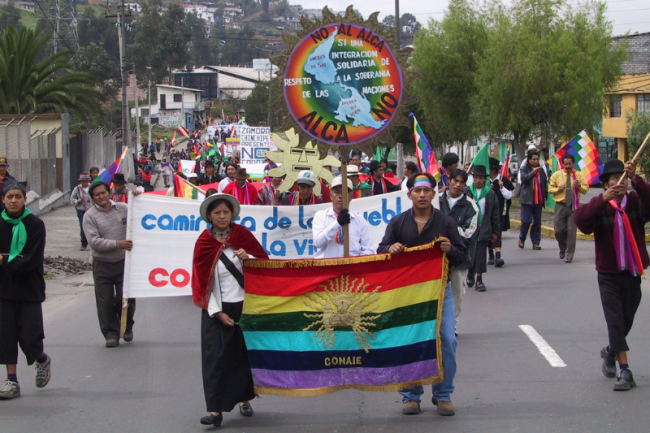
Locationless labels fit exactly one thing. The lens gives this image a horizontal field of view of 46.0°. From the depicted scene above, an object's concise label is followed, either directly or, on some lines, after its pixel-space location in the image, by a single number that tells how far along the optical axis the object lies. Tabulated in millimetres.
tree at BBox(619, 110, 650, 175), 30766
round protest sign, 6227
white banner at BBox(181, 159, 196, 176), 25281
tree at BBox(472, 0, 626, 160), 28469
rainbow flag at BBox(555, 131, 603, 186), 15234
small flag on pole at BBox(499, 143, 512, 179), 15960
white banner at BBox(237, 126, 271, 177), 27562
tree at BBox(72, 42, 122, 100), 80062
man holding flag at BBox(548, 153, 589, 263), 13258
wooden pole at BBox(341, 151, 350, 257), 6160
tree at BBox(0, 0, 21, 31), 136475
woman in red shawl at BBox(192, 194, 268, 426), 5438
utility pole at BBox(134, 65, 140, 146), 53450
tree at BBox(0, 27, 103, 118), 30719
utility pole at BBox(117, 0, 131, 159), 36500
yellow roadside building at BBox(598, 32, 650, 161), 44953
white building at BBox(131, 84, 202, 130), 107181
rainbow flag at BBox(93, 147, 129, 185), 12947
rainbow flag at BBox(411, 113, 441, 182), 11802
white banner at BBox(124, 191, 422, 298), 8391
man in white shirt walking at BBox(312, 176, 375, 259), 6812
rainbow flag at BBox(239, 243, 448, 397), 5422
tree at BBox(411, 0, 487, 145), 32938
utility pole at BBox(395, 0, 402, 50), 29997
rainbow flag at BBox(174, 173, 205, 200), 11992
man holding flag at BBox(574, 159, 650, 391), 6141
